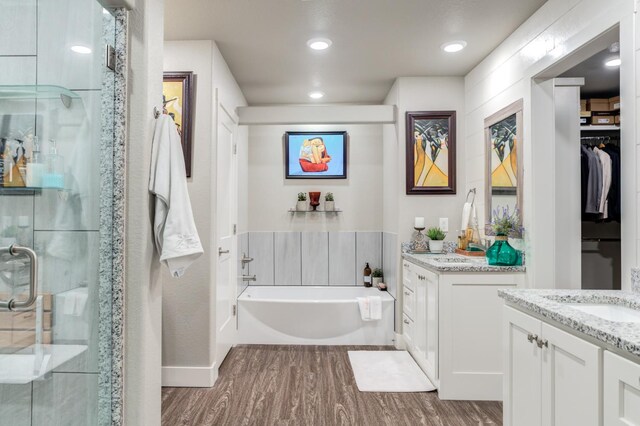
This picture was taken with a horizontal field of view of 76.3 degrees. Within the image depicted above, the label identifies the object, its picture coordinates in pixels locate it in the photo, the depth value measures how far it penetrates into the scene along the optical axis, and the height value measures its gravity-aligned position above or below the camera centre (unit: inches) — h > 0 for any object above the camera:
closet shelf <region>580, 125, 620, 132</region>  157.0 +35.0
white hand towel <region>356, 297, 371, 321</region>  154.4 -35.1
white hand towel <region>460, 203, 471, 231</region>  140.6 +1.0
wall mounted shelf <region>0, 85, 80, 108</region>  46.9 +15.4
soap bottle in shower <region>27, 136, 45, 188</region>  50.2 +6.0
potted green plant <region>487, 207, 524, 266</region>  110.1 -7.4
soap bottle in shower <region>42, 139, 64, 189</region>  52.4 +6.0
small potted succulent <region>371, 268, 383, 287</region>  184.9 -27.1
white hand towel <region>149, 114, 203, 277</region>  66.3 +1.9
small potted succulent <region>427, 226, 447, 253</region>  144.1 -7.9
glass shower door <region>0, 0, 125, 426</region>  47.6 +0.6
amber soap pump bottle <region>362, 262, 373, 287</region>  186.2 -27.2
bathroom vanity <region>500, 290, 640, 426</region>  46.0 -18.8
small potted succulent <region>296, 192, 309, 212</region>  190.2 +6.6
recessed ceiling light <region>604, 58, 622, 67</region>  129.3 +50.4
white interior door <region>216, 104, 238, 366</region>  131.4 -4.9
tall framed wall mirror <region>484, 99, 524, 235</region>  111.5 +17.1
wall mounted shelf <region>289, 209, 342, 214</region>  192.4 +2.9
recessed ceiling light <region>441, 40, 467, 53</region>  121.7 +52.4
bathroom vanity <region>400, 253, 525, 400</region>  108.0 -29.2
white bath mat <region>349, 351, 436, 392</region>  117.3 -48.7
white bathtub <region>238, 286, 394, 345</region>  155.7 -40.7
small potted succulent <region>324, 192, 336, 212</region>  190.5 +6.7
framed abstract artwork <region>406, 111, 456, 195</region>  149.9 +24.3
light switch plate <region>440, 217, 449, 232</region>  149.6 -2.3
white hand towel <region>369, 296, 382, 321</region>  154.7 -34.0
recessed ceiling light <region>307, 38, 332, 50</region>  119.8 +52.0
